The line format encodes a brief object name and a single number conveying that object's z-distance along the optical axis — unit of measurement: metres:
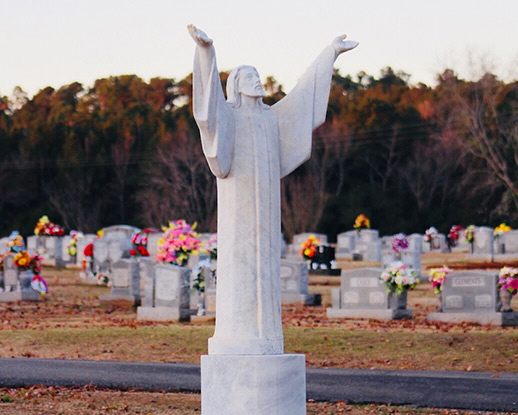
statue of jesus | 8.17
